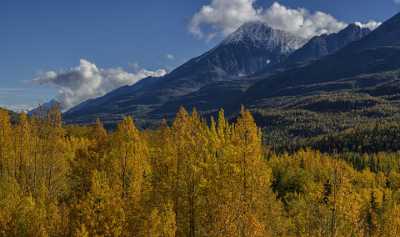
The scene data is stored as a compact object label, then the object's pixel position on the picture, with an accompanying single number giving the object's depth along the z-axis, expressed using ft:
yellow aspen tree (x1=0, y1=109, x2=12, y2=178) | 248.93
